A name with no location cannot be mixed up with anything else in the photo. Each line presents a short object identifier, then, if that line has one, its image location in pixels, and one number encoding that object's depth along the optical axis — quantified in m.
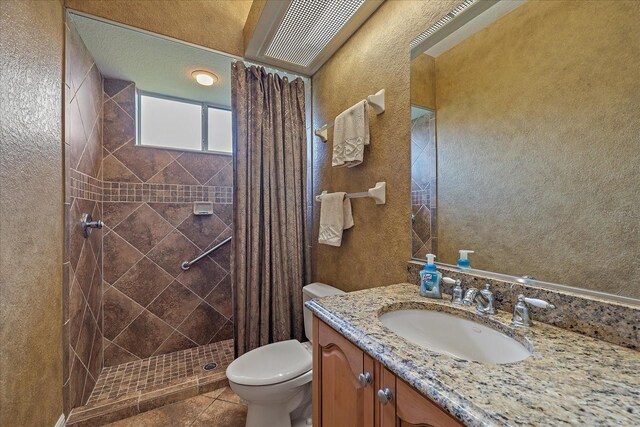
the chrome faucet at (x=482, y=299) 0.82
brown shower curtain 1.77
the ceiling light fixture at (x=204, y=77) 2.02
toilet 1.24
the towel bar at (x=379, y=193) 1.35
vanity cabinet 0.53
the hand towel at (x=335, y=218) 1.59
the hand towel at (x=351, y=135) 1.42
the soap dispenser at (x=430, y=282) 0.99
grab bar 2.25
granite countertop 0.40
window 2.25
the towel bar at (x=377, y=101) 1.35
